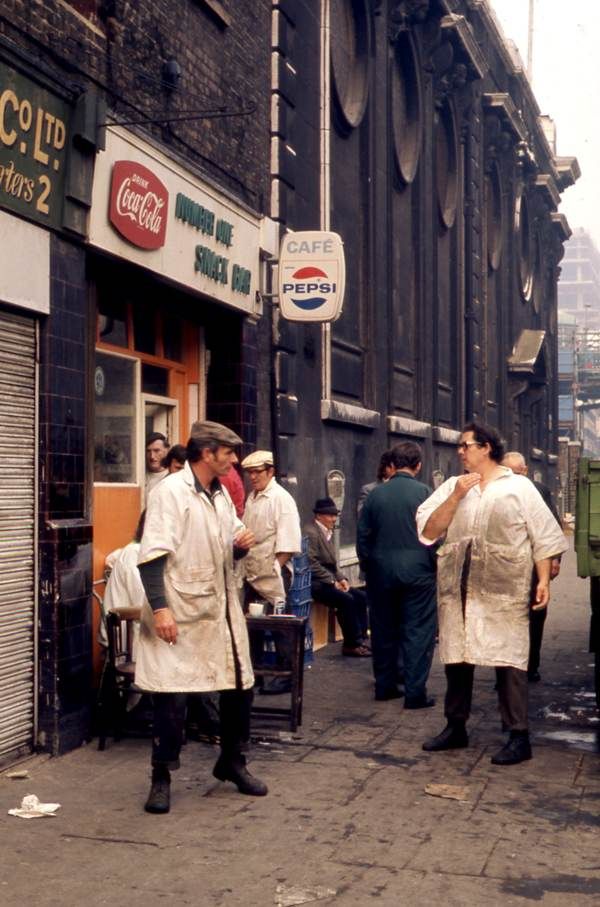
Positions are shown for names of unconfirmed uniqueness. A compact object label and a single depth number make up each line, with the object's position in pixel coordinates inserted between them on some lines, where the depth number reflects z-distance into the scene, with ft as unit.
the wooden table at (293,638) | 28.09
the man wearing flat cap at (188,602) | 21.45
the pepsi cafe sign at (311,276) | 40.86
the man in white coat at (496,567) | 25.80
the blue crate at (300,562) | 37.06
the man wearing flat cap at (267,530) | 32.58
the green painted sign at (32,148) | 24.54
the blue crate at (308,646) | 37.96
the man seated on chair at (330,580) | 40.75
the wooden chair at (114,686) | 27.09
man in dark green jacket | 32.17
